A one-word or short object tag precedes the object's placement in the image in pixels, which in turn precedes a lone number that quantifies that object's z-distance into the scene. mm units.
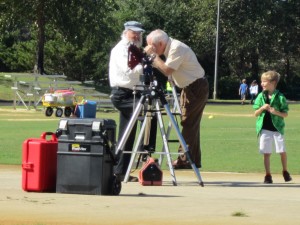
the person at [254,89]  73438
